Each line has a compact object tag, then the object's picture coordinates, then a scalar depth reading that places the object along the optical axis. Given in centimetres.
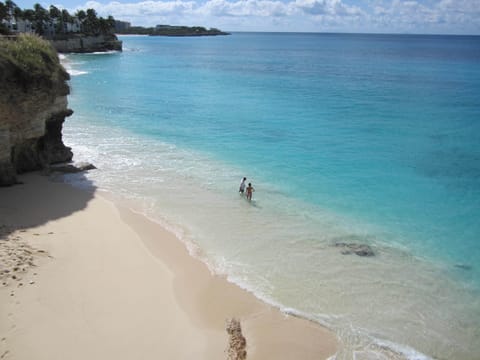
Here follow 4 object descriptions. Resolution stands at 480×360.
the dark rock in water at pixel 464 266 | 1620
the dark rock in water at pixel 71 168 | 2317
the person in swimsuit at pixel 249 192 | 2088
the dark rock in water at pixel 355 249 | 1666
